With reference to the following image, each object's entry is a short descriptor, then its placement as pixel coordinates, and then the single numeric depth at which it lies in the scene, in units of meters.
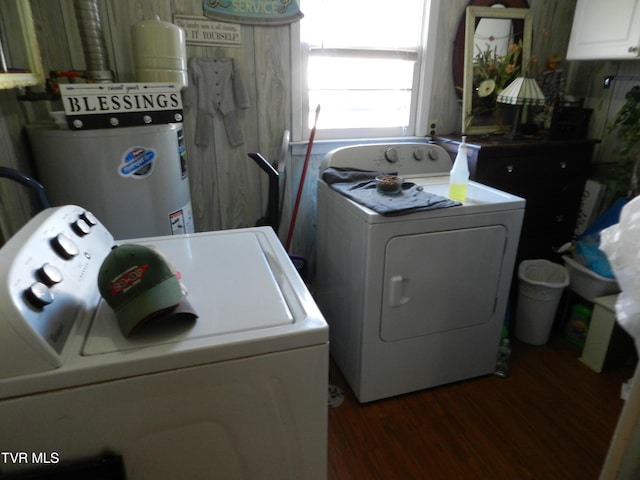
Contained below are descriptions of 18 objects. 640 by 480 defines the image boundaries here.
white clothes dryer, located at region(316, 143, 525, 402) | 1.57
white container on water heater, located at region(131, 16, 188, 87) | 1.58
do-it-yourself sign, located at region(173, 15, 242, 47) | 1.90
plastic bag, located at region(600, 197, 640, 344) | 1.04
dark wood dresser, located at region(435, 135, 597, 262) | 2.12
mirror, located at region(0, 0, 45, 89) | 1.32
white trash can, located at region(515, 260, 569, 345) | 2.11
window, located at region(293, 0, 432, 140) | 2.18
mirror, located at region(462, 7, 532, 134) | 2.35
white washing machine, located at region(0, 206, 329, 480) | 0.68
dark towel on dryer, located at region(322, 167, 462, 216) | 1.51
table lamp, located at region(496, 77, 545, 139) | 2.17
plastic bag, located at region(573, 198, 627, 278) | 2.07
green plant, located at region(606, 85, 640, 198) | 2.17
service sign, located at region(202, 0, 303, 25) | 1.92
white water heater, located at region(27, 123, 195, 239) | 1.40
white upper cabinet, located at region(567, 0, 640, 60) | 2.05
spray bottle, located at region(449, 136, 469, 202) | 1.71
